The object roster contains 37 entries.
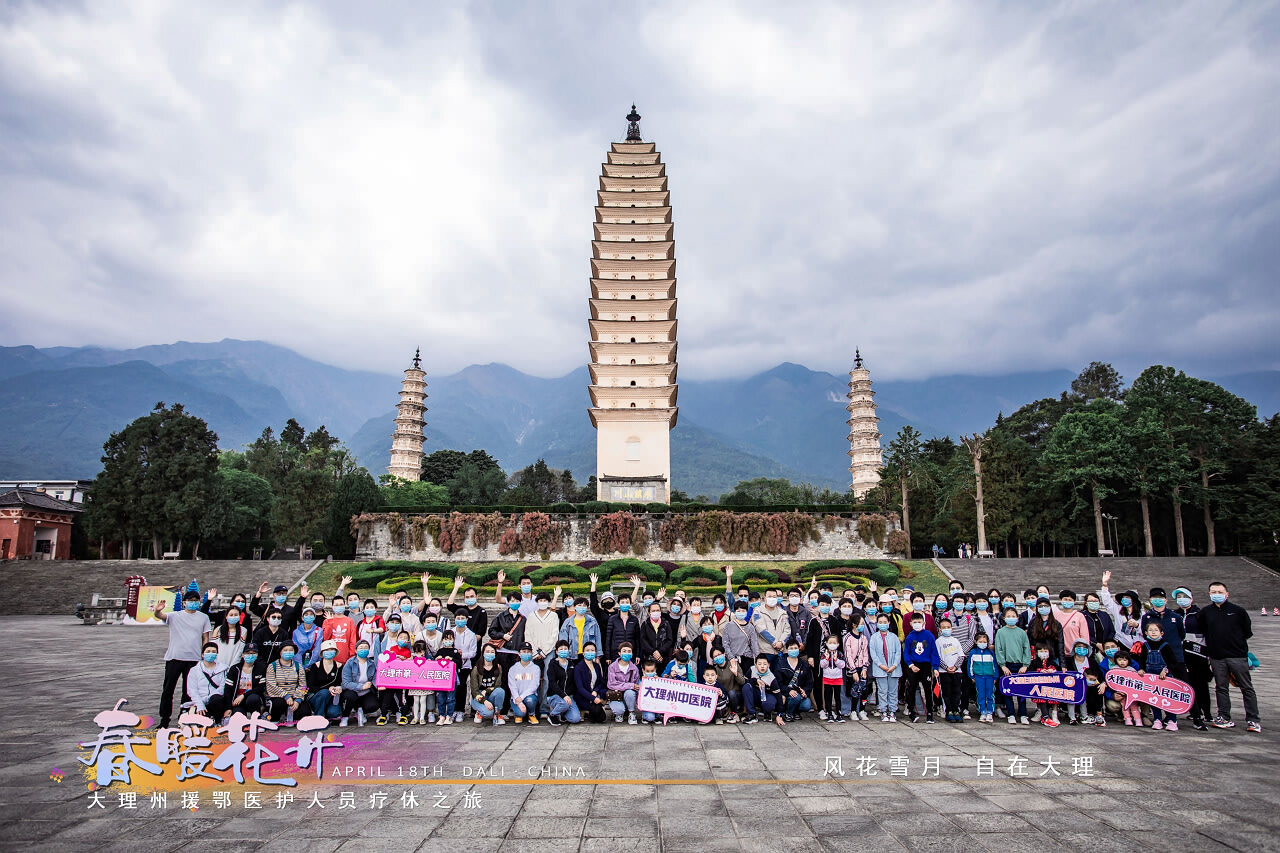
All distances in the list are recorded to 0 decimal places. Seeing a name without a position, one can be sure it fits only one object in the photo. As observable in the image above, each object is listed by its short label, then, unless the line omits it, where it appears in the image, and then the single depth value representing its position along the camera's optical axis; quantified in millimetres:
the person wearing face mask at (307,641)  7641
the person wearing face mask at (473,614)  7985
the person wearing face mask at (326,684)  7020
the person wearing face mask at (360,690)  7184
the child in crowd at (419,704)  7266
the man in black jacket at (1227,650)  6738
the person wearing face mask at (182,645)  6855
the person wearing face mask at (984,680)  7336
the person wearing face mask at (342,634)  7652
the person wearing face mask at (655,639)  7766
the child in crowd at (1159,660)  6984
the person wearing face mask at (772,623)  7977
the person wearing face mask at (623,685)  7301
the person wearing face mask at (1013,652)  7449
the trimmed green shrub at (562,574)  23016
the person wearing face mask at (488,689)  7250
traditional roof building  30859
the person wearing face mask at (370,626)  7629
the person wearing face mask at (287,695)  6977
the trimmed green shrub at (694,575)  23219
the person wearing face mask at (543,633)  7648
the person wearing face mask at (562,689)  7168
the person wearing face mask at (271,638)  7523
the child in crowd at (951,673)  7309
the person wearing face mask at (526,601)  7891
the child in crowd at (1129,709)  7048
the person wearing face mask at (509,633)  7699
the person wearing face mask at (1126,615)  7738
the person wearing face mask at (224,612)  7863
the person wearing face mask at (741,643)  7738
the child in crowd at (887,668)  7344
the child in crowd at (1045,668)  7224
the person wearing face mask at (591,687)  7242
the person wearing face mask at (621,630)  7848
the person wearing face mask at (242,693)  6836
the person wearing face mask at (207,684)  6859
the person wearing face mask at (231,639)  7121
